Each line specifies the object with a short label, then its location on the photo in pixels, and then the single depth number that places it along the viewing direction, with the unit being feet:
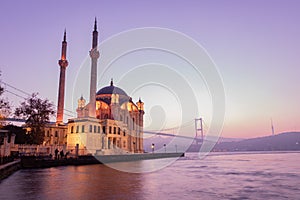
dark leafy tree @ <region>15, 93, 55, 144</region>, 126.82
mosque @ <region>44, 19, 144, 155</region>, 167.94
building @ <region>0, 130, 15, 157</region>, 83.20
